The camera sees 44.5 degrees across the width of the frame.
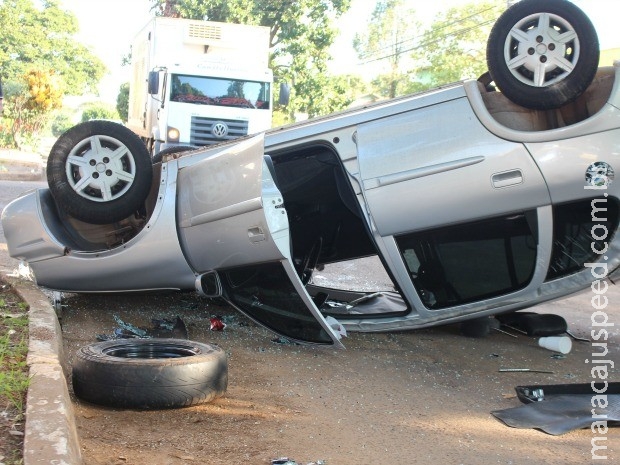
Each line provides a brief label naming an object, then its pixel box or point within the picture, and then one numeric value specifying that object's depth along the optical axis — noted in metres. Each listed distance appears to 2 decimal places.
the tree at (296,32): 29.89
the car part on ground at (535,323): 6.29
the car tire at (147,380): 3.92
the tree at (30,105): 28.38
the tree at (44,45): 52.53
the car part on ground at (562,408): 4.13
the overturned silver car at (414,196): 4.98
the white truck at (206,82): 16.19
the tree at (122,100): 42.16
